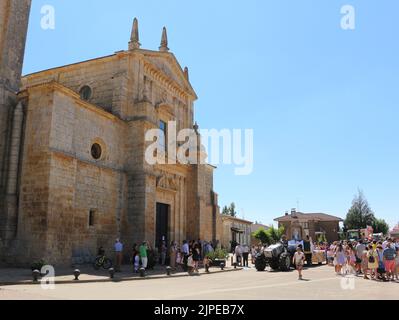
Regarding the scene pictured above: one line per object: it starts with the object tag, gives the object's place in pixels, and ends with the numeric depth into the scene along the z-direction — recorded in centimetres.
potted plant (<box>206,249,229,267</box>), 2378
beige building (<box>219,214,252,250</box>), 5278
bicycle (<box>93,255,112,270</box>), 1755
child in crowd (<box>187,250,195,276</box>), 1839
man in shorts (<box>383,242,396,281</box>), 1630
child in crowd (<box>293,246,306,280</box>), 1606
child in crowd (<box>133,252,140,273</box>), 1744
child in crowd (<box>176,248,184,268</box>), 2102
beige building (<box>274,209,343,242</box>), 7200
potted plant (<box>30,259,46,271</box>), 1406
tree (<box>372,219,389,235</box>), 6678
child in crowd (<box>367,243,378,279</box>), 1650
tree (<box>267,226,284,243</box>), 6245
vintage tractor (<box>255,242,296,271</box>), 2022
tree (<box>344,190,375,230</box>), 6372
